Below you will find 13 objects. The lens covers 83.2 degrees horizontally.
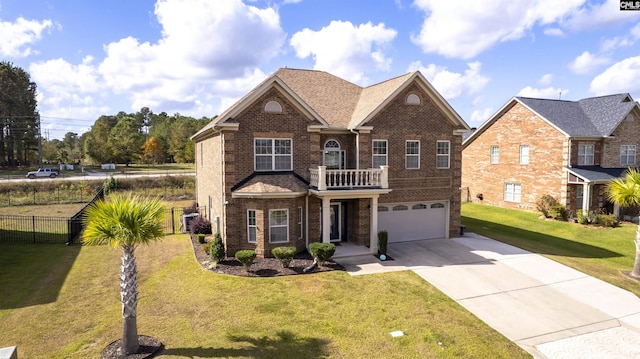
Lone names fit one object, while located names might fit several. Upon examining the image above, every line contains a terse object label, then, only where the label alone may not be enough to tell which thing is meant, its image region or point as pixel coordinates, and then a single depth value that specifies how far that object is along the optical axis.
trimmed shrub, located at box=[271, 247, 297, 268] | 16.05
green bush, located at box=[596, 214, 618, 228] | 26.22
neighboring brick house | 28.83
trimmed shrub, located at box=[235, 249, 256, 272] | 15.64
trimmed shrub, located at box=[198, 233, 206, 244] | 20.73
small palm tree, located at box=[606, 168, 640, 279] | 16.24
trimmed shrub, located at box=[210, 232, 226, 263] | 16.78
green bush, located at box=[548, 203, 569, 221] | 28.23
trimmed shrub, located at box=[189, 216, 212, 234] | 22.47
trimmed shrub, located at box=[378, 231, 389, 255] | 18.42
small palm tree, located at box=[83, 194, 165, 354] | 9.36
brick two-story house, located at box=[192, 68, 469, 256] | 17.58
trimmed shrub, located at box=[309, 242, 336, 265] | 16.44
